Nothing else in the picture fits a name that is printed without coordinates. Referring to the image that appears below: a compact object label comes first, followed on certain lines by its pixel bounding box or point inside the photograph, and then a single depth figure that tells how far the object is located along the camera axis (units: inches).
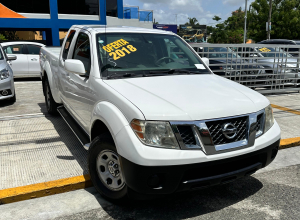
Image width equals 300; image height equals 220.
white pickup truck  78.0
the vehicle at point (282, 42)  449.6
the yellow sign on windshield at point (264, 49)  279.9
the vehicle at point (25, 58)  357.5
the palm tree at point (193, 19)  2977.9
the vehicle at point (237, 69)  257.7
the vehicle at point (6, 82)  214.5
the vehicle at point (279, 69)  277.2
